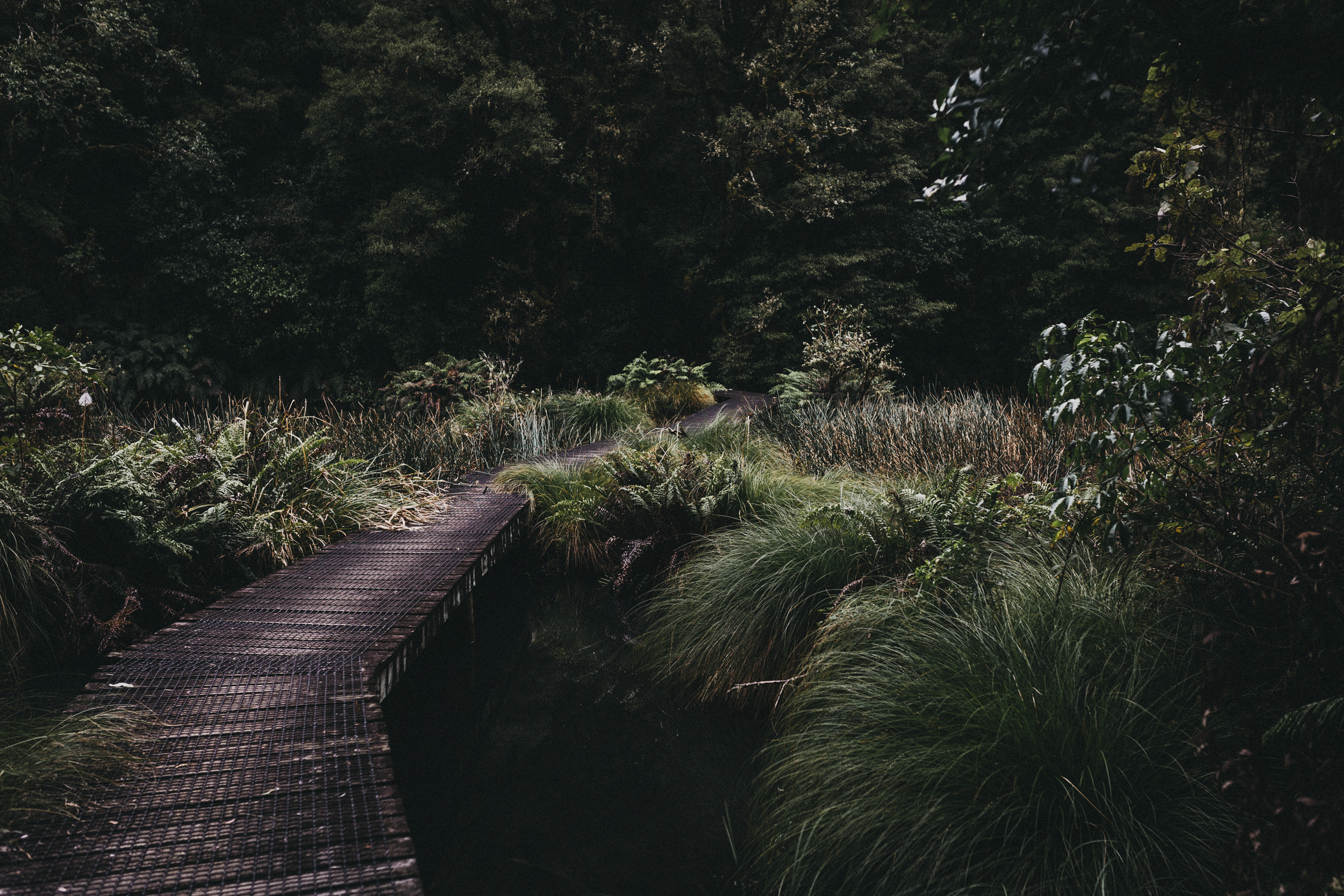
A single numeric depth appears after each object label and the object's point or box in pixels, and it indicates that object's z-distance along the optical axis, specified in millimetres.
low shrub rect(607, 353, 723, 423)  10414
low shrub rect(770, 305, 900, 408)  9078
